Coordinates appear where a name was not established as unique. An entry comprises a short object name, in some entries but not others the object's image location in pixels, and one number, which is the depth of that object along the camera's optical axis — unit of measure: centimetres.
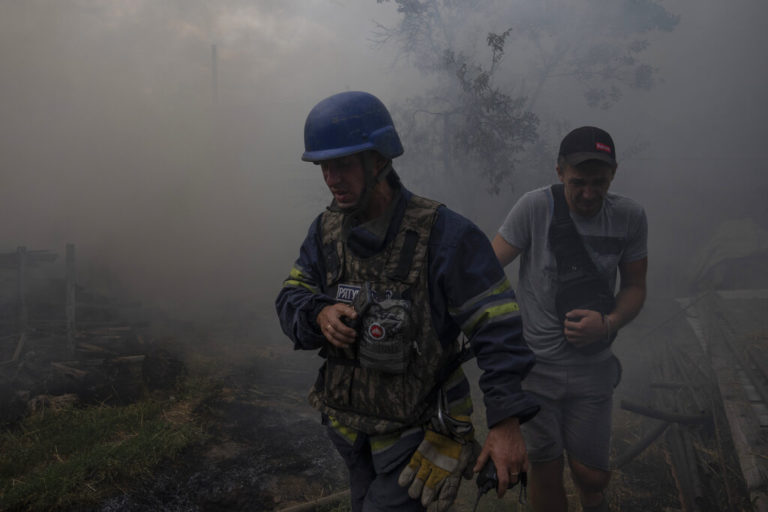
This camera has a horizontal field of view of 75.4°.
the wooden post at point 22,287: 609
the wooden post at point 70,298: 599
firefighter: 160
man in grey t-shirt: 250
